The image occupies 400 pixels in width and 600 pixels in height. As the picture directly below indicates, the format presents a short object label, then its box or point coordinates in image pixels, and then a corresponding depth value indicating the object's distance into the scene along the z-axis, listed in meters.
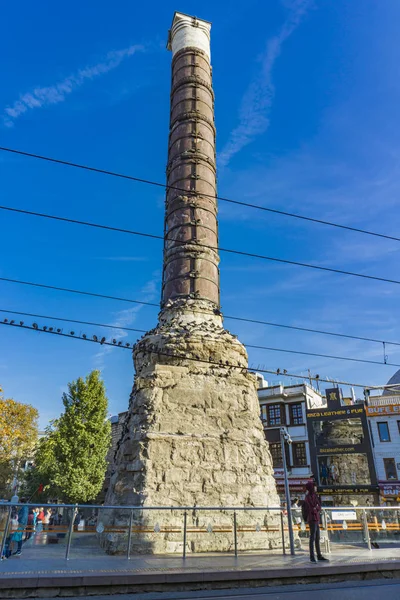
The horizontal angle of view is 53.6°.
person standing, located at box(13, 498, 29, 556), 7.21
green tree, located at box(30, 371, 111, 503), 22.67
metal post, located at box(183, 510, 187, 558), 8.19
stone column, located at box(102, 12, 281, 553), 10.04
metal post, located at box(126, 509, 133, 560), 8.09
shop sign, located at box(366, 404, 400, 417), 27.95
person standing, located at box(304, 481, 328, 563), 7.80
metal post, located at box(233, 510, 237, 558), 8.87
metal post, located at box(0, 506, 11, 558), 6.96
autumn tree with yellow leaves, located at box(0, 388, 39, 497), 27.89
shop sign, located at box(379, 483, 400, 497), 25.75
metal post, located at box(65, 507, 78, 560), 7.36
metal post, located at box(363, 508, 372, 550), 9.79
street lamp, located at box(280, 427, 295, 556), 8.80
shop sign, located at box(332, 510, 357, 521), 9.80
